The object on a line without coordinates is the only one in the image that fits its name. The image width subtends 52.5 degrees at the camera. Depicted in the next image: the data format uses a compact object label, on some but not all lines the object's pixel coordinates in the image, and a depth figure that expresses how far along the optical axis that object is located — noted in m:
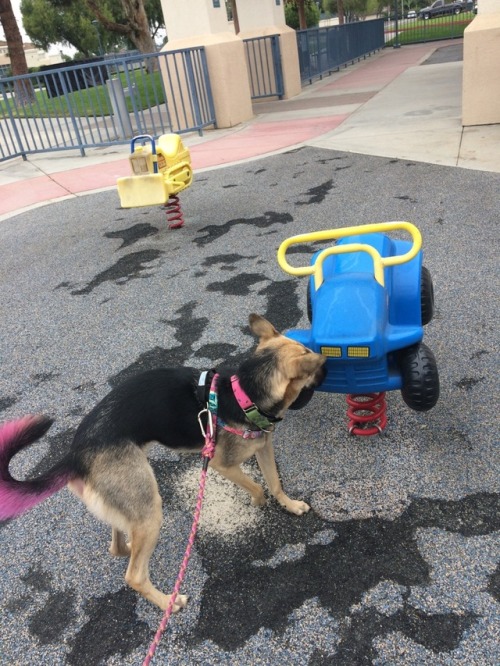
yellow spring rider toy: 5.46
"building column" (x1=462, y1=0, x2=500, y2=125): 8.31
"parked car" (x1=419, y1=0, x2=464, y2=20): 45.03
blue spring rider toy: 2.23
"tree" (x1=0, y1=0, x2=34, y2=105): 22.30
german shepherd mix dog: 1.96
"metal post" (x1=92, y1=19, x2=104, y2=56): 46.12
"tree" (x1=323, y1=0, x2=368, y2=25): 57.19
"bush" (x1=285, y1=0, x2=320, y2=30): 34.91
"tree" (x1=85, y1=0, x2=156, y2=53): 18.26
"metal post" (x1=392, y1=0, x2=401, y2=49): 28.50
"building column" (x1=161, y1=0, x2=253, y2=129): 11.30
